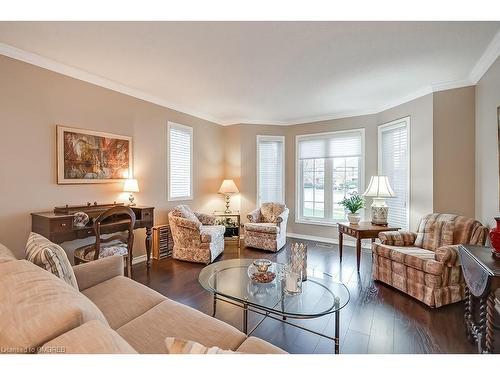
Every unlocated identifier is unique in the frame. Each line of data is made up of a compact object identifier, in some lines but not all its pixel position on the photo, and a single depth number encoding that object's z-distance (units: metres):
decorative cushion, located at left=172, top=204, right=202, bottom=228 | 3.81
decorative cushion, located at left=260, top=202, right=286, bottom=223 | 4.75
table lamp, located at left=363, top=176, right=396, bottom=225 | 3.57
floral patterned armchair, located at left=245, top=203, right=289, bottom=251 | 4.29
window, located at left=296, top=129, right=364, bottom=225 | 4.76
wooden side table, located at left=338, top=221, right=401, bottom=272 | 3.23
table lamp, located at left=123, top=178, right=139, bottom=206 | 3.41
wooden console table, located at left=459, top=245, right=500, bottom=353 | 1.54
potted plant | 3.65
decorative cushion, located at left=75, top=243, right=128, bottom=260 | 2.59
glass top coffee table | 1.66
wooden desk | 2.42
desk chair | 2.53
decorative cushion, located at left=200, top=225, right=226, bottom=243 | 3.61
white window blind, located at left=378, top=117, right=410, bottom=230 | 3.88
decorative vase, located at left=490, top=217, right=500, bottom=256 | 1.76
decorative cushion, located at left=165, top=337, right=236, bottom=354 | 0.76
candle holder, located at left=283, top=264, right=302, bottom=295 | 1.90
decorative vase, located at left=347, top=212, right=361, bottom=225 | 3.64
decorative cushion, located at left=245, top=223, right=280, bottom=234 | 4.27
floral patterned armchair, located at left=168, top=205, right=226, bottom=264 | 3.61
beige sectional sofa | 0.78
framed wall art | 2.88
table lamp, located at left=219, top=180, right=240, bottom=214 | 5.03
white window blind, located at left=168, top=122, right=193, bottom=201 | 4.24
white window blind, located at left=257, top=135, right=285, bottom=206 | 5.41
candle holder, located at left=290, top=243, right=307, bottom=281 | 1.97
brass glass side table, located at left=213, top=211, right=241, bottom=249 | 4.76
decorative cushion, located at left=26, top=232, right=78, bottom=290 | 1.39
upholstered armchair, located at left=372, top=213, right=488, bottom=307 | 2.30
